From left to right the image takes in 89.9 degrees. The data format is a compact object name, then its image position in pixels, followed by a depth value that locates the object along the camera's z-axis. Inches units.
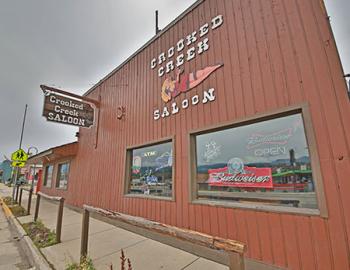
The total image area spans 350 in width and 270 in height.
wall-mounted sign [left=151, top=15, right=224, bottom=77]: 157.6
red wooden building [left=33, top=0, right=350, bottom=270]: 91.0
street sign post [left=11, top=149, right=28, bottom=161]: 389.6
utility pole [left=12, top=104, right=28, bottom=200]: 525.7
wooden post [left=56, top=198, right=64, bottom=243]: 159.2
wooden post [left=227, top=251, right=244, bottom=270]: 50.5
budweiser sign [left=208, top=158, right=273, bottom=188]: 115.2
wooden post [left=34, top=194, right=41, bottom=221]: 229.0
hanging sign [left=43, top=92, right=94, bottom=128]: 235.8
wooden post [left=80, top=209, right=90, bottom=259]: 121.4
